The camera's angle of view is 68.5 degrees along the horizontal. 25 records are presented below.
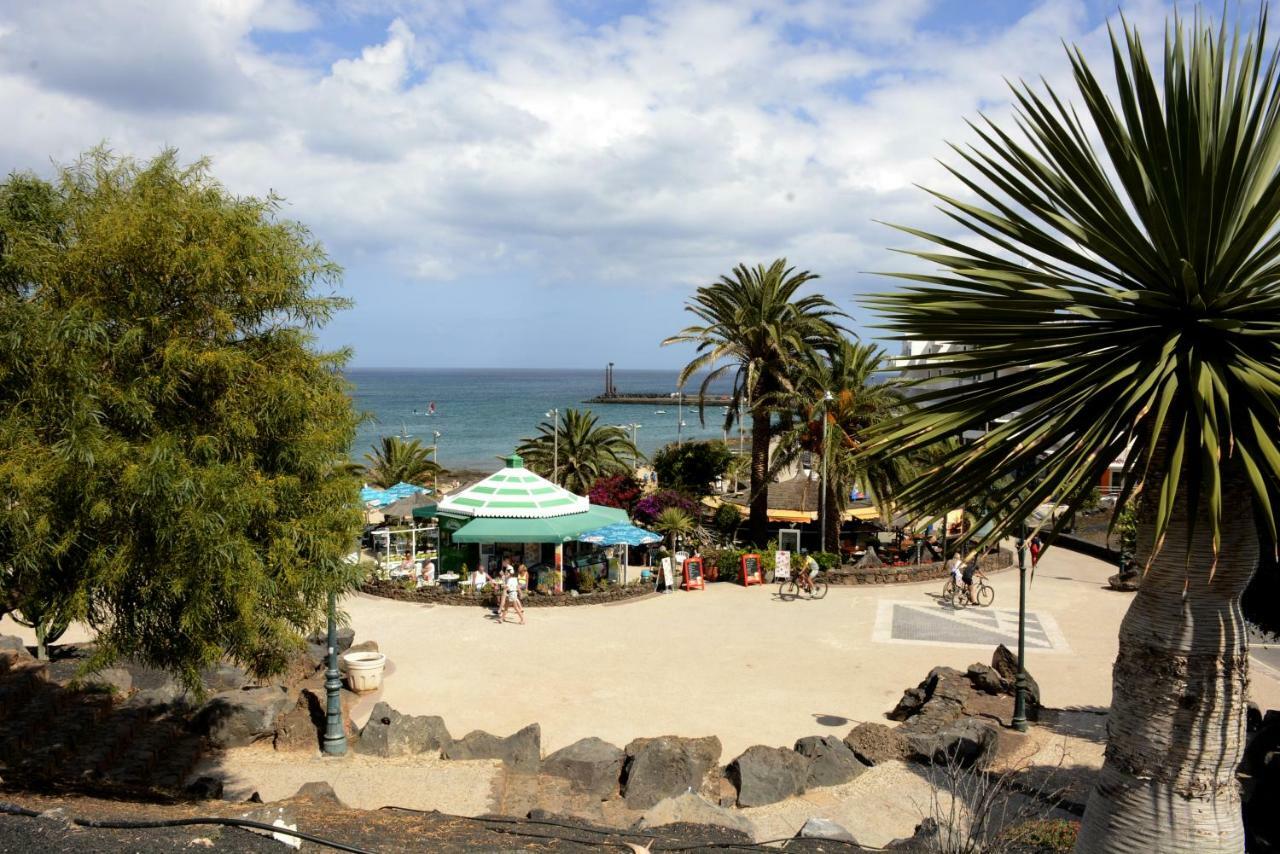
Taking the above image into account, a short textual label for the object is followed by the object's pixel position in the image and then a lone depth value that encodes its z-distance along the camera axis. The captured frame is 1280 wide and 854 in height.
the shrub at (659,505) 32.59
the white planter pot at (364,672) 16.84
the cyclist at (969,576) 24.05
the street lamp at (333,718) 13.58
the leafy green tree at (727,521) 34.34
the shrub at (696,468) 38.47
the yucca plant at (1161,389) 5.02
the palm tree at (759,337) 30.33
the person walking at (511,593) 22.12
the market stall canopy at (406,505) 30.91
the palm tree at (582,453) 40.72
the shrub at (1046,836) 8.79
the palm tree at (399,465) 42.22
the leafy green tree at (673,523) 27.72
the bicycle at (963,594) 24.45
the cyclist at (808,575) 25.08
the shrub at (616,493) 33.72
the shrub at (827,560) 27.75
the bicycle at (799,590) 25.22
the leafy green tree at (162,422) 8.29
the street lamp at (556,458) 40.50
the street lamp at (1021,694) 14.57
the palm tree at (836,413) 27.34
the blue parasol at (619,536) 25.39
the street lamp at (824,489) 27.03
